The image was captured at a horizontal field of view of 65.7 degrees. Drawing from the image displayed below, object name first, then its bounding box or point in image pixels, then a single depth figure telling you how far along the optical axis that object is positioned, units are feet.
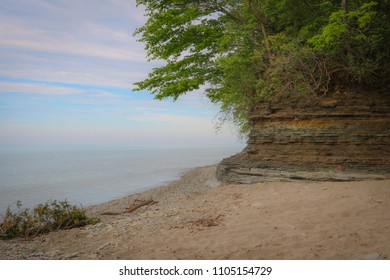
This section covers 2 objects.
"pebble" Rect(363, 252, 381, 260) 15.94
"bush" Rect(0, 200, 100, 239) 32.17
